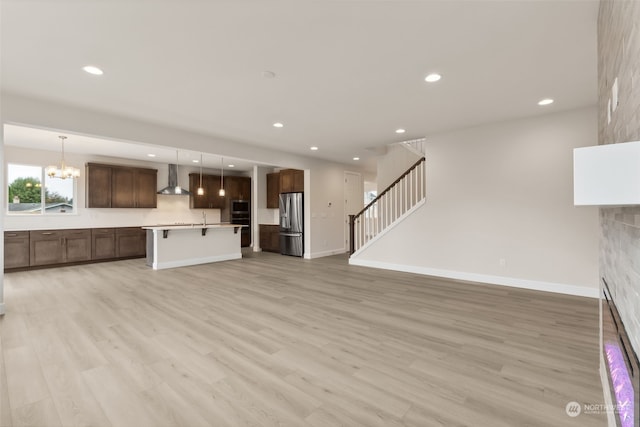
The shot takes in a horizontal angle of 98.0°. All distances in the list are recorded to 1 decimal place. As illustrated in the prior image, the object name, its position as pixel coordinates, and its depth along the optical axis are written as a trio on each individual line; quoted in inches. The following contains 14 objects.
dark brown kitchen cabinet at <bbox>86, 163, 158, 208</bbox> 275.6
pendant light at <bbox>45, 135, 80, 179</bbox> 214.8
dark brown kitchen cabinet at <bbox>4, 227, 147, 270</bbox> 233.5
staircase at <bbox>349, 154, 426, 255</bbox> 237.3
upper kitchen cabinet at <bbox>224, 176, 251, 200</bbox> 381.1
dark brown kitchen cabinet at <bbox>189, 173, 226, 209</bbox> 353.7
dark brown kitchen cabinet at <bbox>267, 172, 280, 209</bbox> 356.2
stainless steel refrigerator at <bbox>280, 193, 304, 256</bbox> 307.4
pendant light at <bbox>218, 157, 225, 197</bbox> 360.8
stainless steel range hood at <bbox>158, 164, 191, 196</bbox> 309.6
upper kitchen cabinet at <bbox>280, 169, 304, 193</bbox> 313.0
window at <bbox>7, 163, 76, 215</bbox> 244.8
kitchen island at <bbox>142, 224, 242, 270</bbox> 243.4
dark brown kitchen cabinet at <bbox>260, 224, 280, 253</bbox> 339.9
